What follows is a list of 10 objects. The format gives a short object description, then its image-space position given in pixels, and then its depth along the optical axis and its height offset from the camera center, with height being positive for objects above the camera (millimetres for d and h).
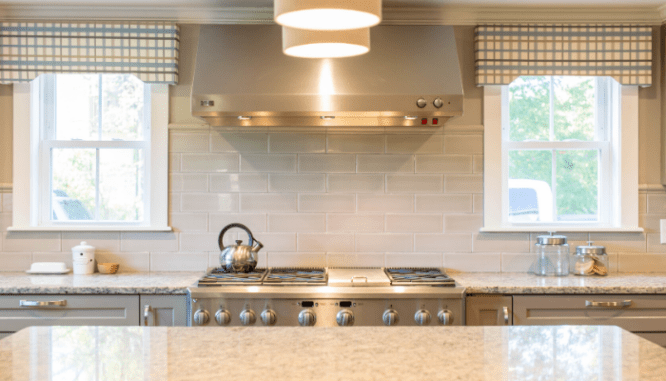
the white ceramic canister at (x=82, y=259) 3250 -348
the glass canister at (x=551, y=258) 3252 -352
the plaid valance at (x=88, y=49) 3305 +838
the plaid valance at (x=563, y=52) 3346 +826
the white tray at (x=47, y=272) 3244 -419
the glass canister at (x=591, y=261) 3199 -364
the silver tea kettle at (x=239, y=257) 3066 -320
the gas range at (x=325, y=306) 2752 -521
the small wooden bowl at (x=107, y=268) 3279 -401
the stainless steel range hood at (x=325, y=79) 2844 +584
